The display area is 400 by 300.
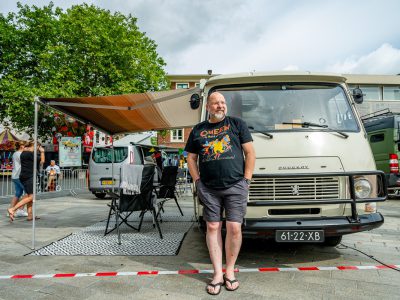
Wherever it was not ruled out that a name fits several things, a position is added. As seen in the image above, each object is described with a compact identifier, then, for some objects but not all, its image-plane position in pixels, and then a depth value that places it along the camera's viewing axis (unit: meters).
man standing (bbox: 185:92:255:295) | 3.57
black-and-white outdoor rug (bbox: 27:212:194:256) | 5.32
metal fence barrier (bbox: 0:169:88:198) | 14.39
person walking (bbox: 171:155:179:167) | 26.05
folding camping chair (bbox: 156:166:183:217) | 7.95
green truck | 12.23
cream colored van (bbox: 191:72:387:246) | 4.05
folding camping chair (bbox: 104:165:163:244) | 6.20
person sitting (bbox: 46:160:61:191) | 15.46
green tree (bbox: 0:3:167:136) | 24.59
